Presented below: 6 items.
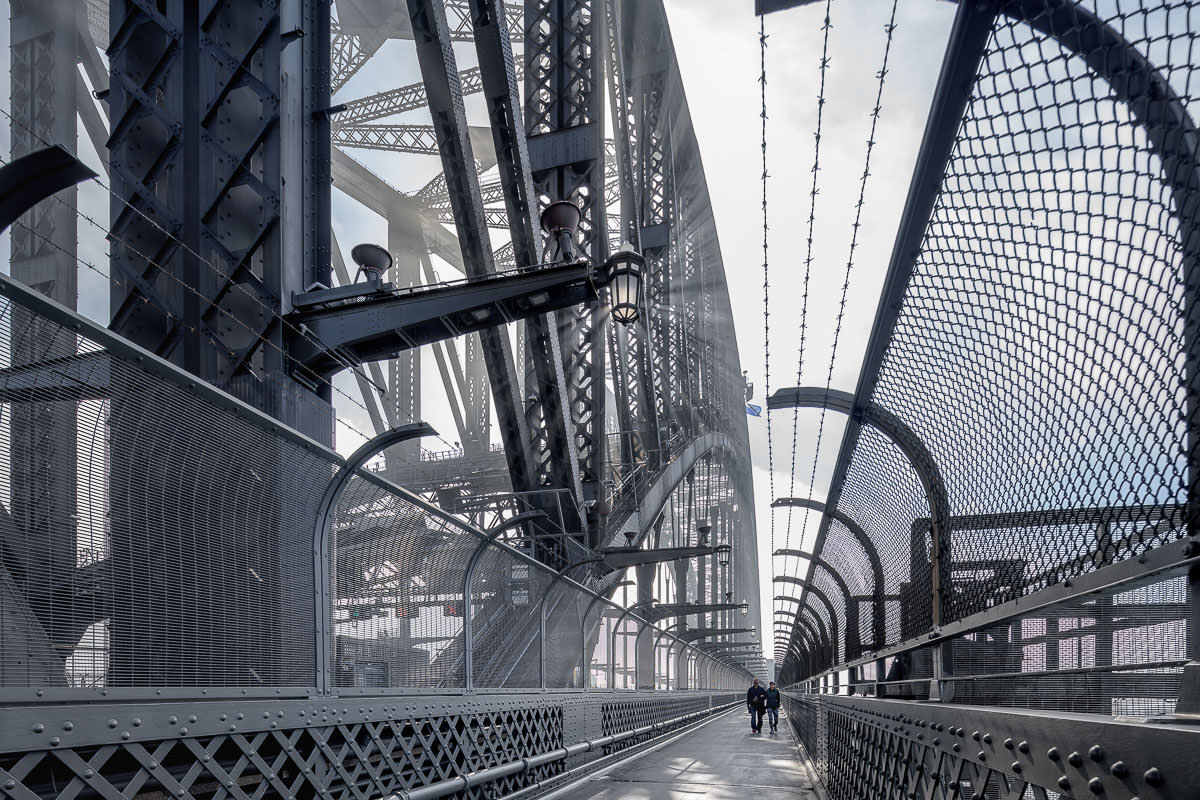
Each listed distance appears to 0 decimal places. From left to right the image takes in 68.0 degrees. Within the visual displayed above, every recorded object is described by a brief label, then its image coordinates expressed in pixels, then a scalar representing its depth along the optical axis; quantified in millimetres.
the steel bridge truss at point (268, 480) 3486
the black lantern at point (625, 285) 9156
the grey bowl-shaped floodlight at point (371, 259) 8906
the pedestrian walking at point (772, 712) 22348
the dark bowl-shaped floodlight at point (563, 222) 9867
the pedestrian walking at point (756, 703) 20875
